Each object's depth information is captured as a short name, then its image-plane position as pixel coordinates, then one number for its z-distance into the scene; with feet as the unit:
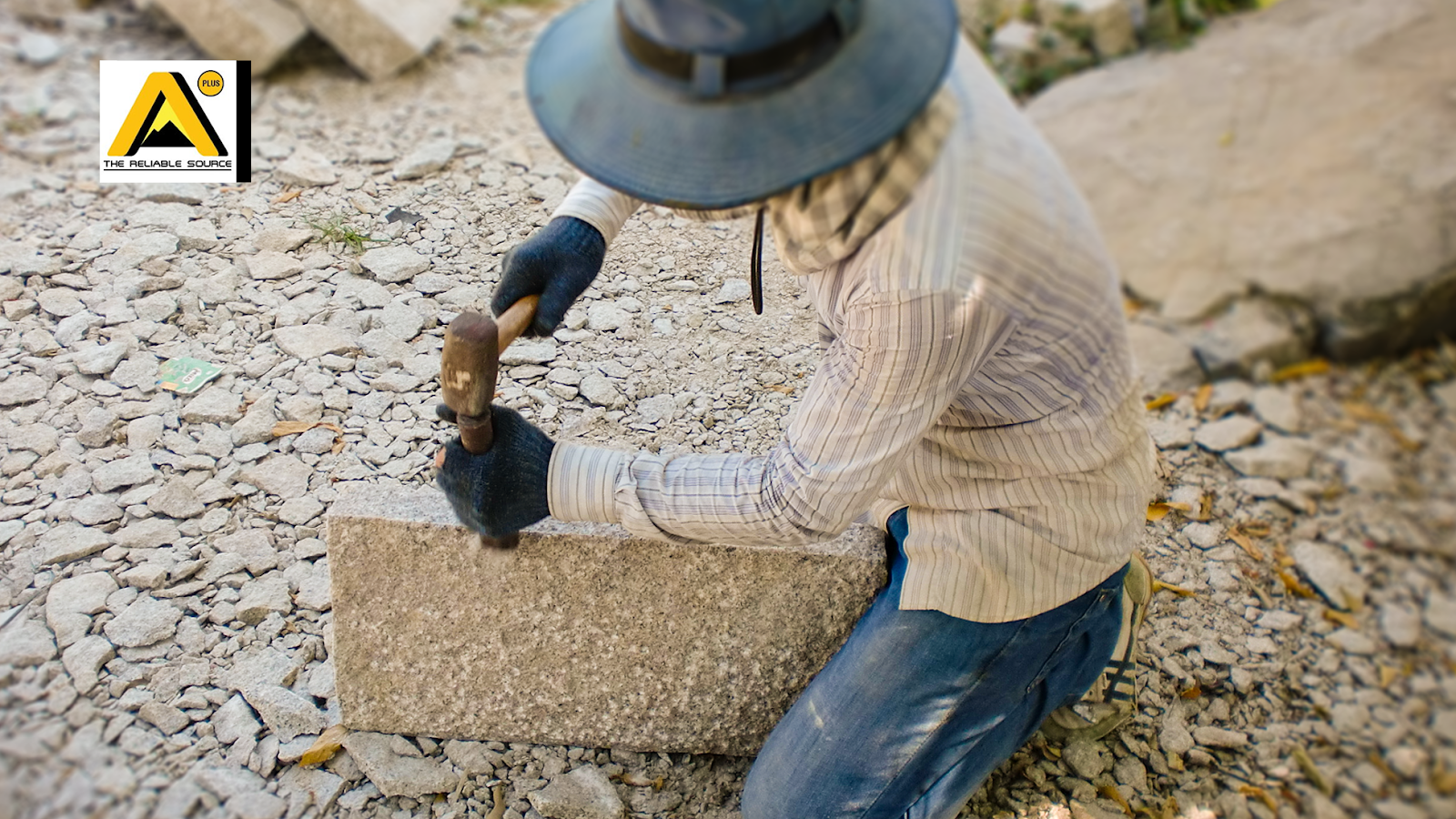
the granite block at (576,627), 5.74
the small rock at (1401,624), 3.67
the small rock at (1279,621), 6.65
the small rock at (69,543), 6.67
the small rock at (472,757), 6.34
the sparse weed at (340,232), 7.29
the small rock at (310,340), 7.59
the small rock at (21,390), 7.20
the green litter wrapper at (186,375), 7.49
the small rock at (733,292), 8.07
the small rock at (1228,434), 8.89
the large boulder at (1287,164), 9.44
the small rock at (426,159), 8.10
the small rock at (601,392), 7.62
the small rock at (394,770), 6.13
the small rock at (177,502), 7.07
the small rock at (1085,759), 6.56
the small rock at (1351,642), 4.29
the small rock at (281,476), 7.34
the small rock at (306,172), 7.73
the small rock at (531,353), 7.93
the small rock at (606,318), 8.02
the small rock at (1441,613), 3.45
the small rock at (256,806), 5.72
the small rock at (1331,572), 5.17
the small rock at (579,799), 6.20
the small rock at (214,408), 7.48
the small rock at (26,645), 6.06
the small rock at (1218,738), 6.07
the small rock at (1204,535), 7.79
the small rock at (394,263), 7.39
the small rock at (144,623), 6.40
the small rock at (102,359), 7.35
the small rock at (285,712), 6.21
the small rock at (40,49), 11.87
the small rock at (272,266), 7.35
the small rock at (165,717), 6.01
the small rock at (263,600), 6.70
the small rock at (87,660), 6.06
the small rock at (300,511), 7.22
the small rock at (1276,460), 8.27
